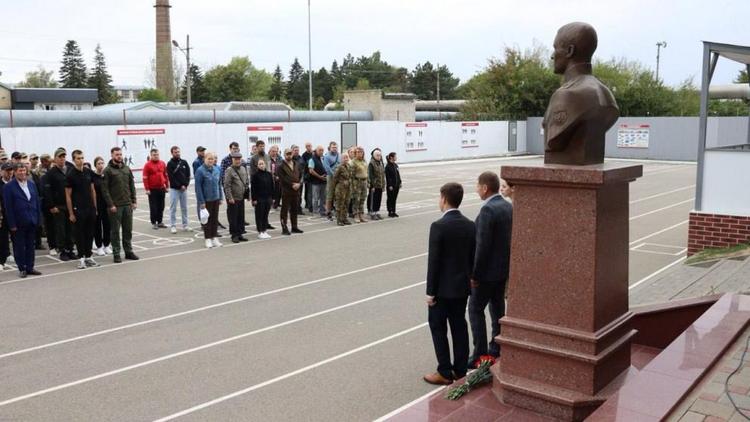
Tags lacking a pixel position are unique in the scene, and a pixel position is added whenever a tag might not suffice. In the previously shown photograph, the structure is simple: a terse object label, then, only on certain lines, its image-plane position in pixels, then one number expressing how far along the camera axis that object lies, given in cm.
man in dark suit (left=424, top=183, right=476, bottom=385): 610
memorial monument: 496
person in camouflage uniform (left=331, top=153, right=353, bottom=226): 1688
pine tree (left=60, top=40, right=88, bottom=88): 9306
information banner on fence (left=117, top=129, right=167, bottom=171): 2416
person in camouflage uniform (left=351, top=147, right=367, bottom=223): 1714
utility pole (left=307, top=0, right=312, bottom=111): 5516
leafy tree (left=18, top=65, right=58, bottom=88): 9306
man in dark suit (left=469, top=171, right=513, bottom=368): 630
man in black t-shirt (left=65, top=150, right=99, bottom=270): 1197
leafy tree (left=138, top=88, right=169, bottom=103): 7306
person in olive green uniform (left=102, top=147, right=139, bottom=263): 1260
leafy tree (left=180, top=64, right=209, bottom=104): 7988
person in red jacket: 1582
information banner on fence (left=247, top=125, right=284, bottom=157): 2834
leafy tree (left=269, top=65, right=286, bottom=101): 10141
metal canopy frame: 1195
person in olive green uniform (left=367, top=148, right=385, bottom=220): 1778
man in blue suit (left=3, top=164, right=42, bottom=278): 1139
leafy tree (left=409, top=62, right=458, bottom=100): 10519
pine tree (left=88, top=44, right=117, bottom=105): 8602
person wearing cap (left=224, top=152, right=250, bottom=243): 1432
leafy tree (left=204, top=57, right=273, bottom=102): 7875
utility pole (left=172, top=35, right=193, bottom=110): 5069
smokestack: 7431
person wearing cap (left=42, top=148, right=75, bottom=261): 1264
